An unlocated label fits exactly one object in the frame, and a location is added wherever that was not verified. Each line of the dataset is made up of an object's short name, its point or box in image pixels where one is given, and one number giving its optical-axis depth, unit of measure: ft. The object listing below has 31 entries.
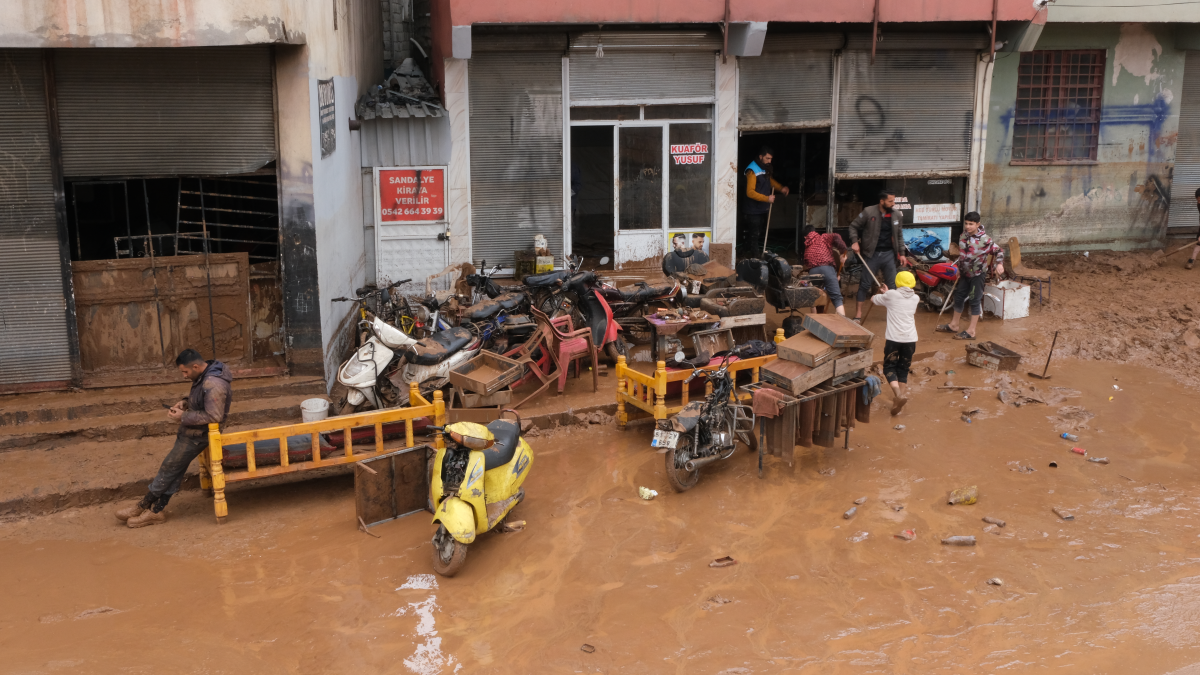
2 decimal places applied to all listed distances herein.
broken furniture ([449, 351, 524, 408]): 32.27
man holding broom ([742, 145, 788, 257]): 49.24
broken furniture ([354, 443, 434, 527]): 26.73
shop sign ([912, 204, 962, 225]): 50.65
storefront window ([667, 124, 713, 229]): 47.96
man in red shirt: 42.01
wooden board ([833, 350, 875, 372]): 29.86
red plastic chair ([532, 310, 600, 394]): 35.24
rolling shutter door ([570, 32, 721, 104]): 45.75
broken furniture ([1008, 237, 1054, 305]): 45.68
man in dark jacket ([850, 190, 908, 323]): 42.78
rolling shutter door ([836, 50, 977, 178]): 48.37
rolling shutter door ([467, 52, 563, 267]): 45.60
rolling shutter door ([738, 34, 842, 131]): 47.16
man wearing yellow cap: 33.73
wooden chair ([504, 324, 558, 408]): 34.88
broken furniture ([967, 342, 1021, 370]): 37.58
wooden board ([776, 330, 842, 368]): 29.12
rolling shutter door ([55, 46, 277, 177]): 31.12
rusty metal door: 32.86
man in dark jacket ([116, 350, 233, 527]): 26.58
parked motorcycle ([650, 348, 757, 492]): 27.76
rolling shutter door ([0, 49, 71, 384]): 30.63
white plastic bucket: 31.30
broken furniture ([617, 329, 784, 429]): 31.01
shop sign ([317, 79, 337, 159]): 34.71
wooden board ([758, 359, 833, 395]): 28.81
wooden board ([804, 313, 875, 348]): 29.63
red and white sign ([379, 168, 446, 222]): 45.73
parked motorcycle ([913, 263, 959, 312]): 44.45
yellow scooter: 24.17
